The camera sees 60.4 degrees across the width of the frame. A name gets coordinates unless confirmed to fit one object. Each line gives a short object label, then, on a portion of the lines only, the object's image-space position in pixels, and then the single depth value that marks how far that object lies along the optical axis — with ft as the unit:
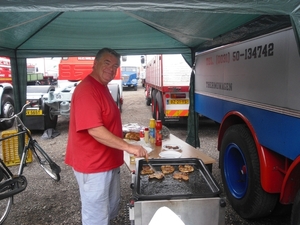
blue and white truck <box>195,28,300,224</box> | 7.02
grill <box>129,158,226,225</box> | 5.71
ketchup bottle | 10.75
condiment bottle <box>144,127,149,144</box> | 11.29
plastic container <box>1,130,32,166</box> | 16.44
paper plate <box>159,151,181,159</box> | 9.19
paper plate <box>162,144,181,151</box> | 10.22
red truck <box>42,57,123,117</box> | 22.85
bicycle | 10.05
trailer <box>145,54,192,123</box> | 22.57
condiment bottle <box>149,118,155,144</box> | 11.12
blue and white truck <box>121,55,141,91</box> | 78.34
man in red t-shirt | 6.54
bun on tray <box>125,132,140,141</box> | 11.29
